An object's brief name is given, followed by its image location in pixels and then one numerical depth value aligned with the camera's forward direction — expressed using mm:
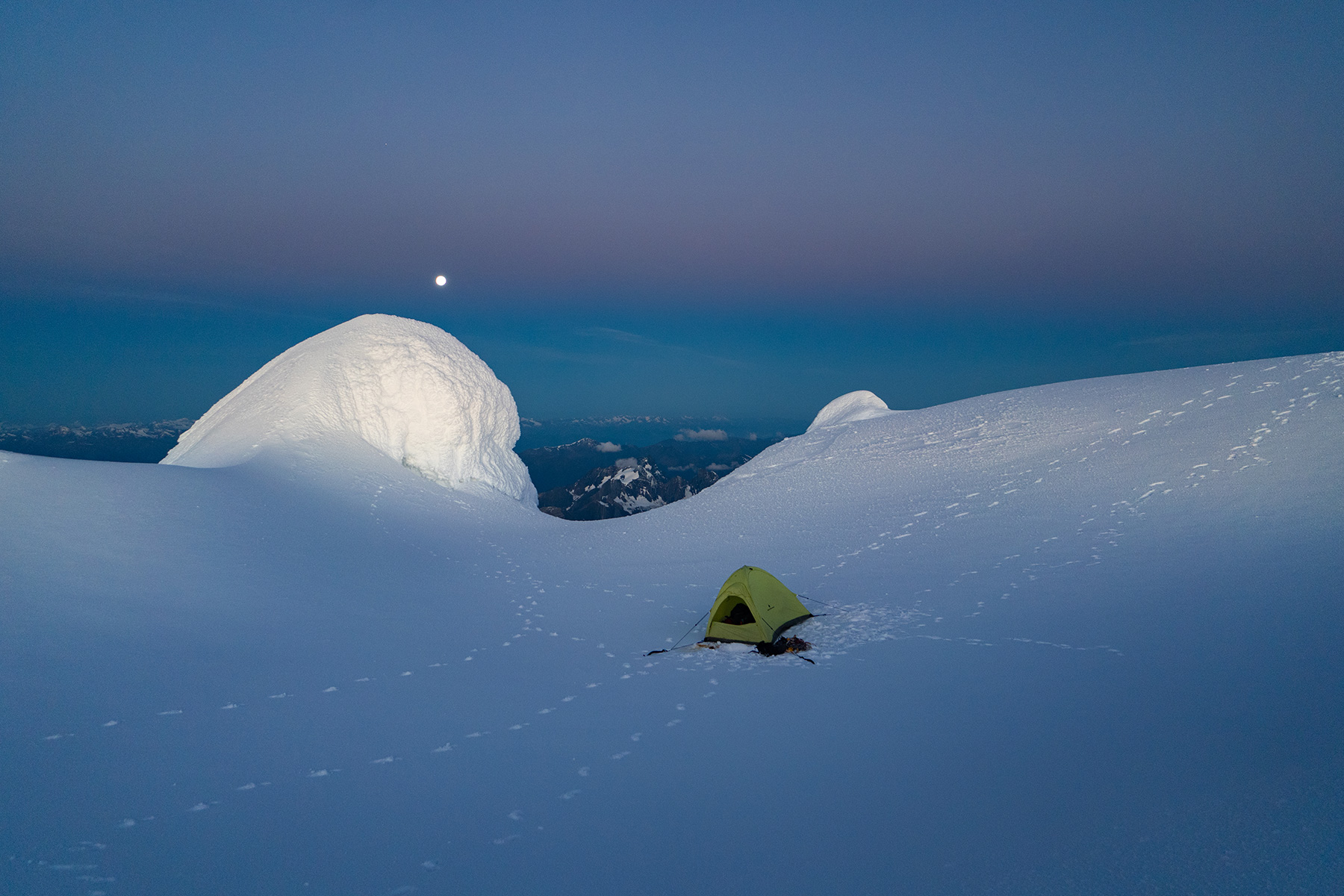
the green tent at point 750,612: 13289
